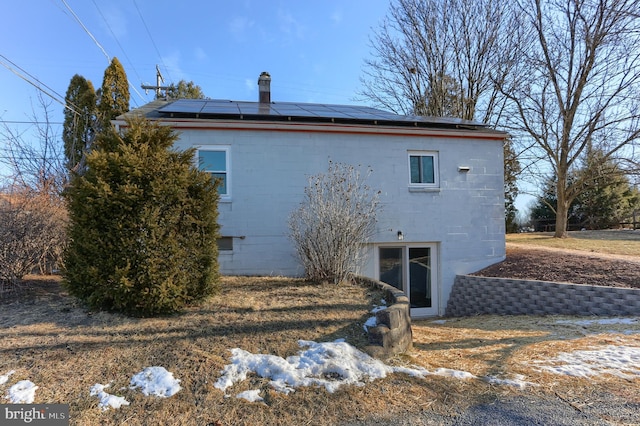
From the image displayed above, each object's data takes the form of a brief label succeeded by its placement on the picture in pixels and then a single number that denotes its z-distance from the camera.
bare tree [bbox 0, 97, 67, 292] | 5.14
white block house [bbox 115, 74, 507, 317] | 8.02
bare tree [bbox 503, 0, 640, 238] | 12.32
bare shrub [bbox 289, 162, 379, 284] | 6.15
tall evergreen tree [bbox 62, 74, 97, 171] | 12.43
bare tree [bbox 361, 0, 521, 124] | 16.84
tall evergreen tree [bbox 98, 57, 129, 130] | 12.87
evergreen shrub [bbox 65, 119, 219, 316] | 3.91
